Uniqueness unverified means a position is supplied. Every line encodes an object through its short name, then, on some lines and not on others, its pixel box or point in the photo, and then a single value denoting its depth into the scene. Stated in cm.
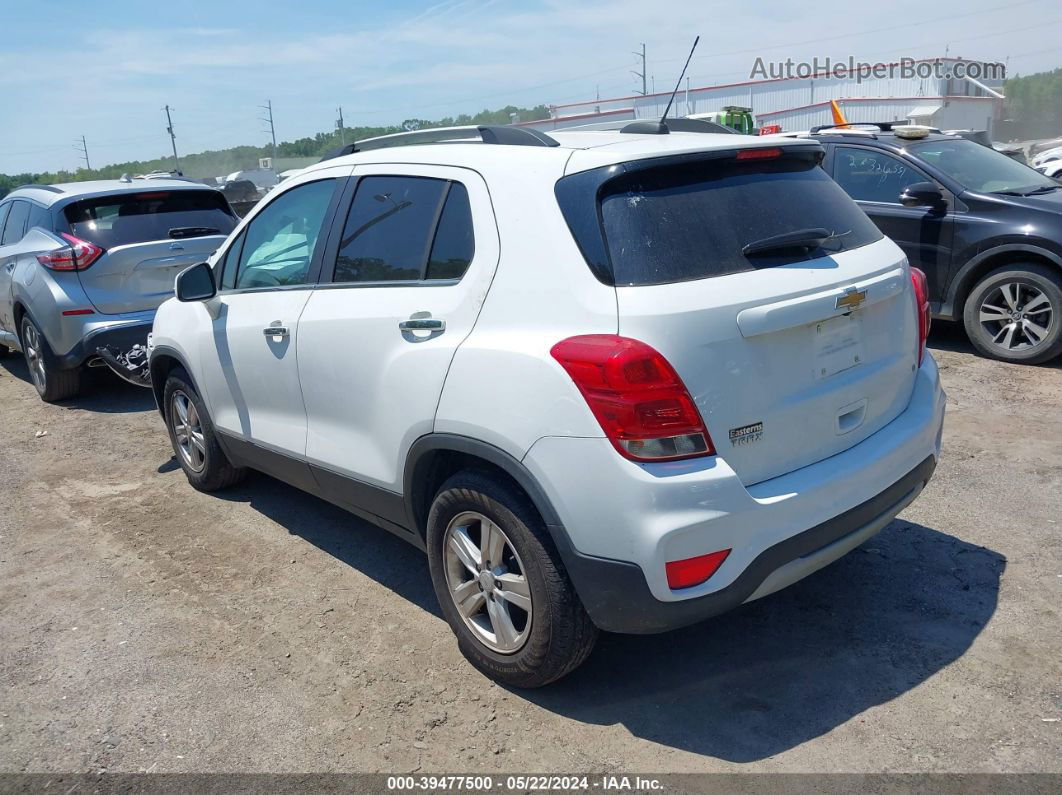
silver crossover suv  701
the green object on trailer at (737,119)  2167
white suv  256
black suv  656
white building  3616
